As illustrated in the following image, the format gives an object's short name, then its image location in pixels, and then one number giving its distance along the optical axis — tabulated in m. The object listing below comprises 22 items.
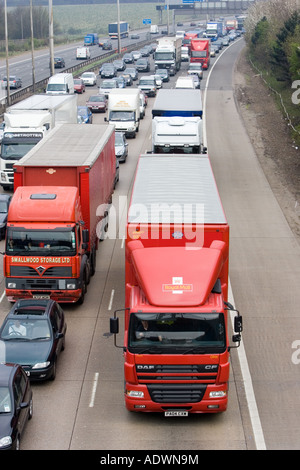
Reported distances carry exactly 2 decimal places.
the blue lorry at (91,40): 132.38
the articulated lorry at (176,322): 15.88
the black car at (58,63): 94.38
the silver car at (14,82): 78.06
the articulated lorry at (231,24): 170.88
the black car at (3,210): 30.56
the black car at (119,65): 90.69
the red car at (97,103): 61.12
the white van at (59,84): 63.28
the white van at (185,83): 65.25
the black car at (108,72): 84.31
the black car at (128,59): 99.94
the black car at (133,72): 82.50
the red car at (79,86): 72.56
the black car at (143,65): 90.56
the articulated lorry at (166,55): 87.44
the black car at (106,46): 123.18
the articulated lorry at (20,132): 36.00
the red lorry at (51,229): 22.61
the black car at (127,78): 77.80
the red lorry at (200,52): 92.50
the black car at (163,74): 80.57
